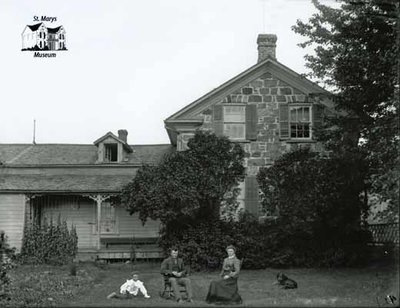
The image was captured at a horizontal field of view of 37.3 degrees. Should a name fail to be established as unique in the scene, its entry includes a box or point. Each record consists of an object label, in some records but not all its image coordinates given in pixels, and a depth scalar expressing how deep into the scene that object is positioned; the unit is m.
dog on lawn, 16.09
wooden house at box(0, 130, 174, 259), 24.64
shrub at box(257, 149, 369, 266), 20.95
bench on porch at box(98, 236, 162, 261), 23.88
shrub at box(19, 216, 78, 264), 23.27
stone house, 23.48
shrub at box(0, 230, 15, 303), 13.21
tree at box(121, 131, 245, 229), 20.59
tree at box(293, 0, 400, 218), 16.55
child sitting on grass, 15.28
